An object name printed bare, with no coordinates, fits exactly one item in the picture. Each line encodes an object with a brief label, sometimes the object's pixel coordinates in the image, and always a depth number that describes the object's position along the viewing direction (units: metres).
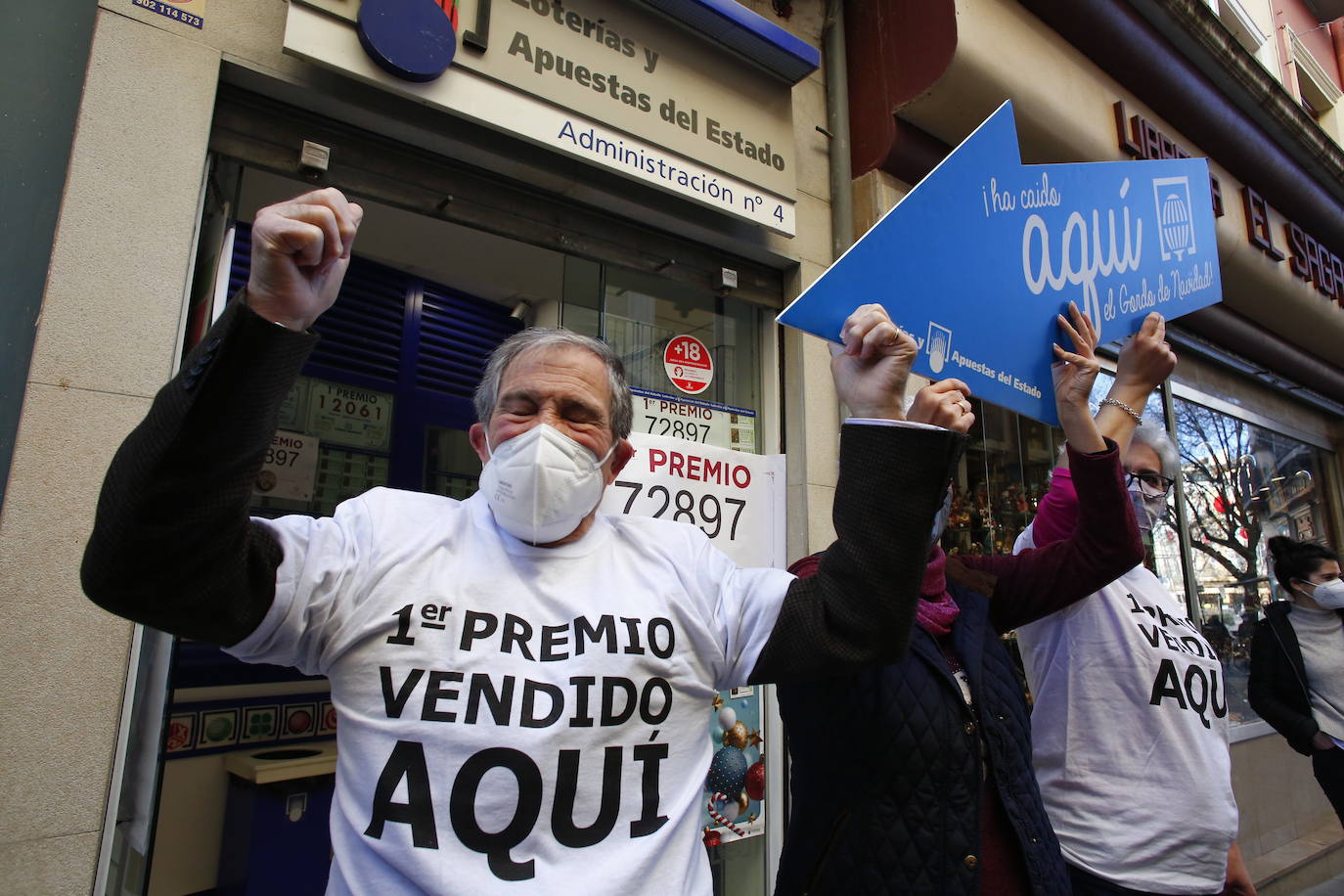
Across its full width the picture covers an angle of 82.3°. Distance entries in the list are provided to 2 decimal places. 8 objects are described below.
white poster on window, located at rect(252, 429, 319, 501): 4.01
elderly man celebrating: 0.99
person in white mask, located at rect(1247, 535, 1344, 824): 4.31
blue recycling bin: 3.45
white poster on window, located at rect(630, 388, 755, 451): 3.64
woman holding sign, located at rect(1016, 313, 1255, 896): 2.01
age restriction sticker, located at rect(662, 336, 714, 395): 3.91
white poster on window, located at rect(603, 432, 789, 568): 2.80
